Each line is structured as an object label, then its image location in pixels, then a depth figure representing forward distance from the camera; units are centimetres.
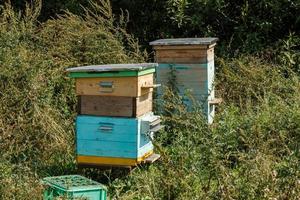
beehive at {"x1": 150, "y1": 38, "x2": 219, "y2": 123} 657
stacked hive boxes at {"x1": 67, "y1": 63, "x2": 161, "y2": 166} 540
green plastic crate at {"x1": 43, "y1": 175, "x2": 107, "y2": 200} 435
